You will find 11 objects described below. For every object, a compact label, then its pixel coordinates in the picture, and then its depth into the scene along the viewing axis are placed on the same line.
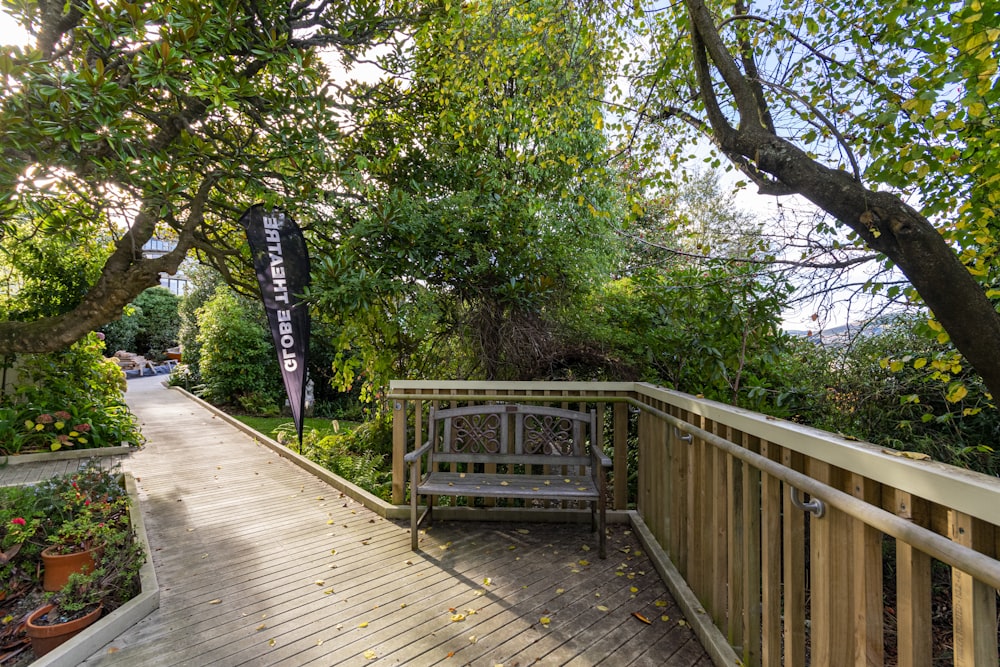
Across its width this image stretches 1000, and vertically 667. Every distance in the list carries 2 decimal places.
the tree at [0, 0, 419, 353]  3.07
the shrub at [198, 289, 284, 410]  11.41
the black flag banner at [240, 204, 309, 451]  4.41
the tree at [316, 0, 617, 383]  4.40
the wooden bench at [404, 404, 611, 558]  3.18
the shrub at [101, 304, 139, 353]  18.81
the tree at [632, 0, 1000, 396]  2.40
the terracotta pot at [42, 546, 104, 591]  2.76
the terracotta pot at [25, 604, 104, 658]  2.23
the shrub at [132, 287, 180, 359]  21.52
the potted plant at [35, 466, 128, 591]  2.77
